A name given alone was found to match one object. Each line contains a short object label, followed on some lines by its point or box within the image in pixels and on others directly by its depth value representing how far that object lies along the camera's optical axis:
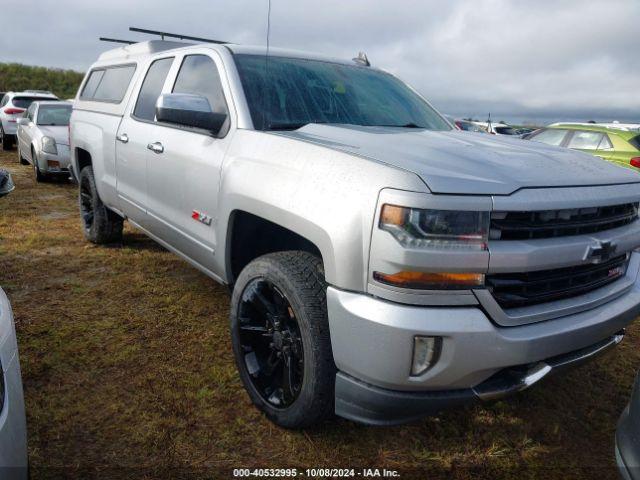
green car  9.12
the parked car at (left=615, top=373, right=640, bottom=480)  1.65
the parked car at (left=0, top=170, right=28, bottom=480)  1.40
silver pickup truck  1.80
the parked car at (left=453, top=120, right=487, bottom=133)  16.06
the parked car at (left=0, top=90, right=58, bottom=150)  14.71
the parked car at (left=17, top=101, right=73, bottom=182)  8.92
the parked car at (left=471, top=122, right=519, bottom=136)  19.25
